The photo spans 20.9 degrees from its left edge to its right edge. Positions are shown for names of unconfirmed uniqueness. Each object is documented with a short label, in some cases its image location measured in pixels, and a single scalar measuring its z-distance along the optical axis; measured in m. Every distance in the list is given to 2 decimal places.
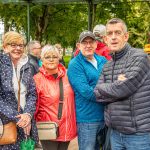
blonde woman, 3.89
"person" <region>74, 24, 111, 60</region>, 5.08
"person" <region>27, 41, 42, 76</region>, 7.29
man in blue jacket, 4.23
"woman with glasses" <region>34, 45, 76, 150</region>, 4.29
